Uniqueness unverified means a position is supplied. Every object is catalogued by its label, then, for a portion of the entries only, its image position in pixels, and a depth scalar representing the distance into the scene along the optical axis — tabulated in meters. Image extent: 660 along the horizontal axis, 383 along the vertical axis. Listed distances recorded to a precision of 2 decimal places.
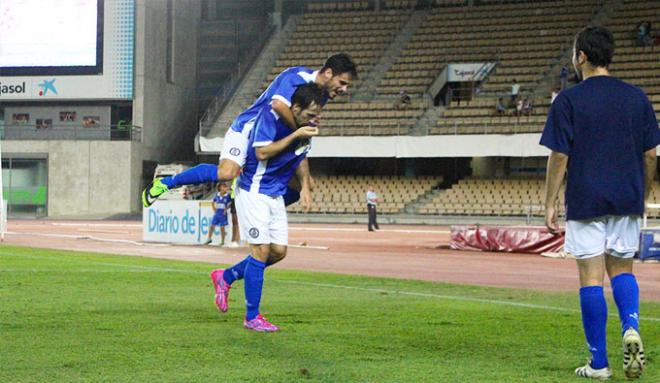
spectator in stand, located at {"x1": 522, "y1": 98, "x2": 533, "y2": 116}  48.09
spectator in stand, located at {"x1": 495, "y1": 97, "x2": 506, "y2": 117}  48.91
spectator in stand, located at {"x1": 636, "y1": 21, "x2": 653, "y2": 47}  49.72
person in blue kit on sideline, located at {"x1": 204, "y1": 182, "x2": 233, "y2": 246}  26.47
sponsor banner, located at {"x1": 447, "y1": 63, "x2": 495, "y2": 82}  51.41
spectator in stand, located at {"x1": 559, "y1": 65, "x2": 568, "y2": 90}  46.75
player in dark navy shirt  6.78
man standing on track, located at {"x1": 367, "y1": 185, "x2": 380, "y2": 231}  39.94
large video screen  53.09
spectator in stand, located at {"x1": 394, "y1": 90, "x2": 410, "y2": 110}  51.34
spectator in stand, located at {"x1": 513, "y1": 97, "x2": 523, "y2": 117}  48.25
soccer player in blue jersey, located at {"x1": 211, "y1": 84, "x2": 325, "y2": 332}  9.09
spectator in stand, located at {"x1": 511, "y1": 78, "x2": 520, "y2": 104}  49.09
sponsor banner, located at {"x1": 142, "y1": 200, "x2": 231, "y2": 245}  28.30
